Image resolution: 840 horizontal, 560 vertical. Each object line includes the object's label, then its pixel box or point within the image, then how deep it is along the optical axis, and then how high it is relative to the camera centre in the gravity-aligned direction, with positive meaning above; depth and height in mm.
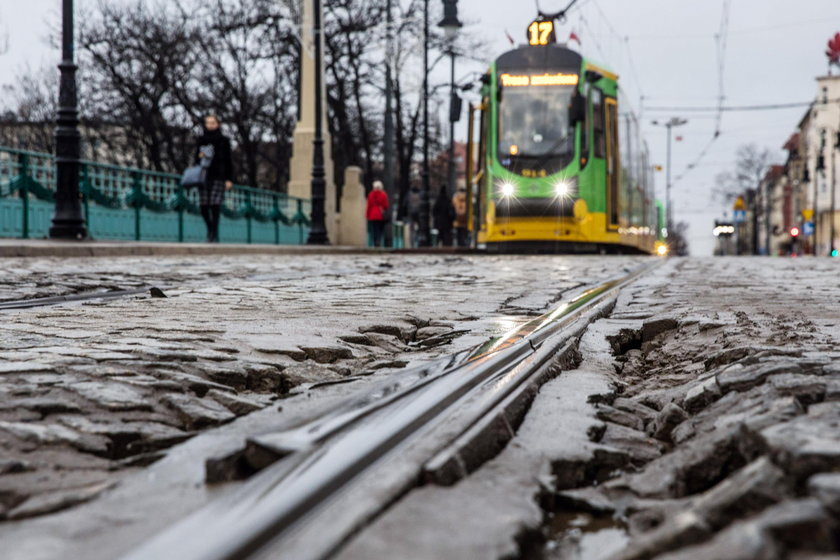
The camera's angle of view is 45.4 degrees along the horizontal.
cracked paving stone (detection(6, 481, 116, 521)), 1595 -424
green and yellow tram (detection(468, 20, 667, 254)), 17641 +1735
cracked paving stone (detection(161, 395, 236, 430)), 2305 -395
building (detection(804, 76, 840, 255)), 73375 +8137
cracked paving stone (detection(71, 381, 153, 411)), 2361 -366
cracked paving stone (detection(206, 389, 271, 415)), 2445 -392
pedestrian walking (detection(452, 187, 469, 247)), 30673 +1171
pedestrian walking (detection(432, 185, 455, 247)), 29406 +897
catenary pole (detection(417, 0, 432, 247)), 31844 +1616
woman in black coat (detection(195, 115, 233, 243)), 15727 +1287
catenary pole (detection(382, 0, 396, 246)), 28109 +3437
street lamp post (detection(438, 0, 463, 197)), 24984 +5629
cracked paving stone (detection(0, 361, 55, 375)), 2719 -339
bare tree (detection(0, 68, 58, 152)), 40156 +5331
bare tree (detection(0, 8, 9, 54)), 25219 +5141
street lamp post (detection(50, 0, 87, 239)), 14156 +1325
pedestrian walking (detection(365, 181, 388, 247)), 24000 +873
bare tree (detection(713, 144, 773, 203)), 74562 +6188
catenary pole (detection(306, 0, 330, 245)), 23344 +1188
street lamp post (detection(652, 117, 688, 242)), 47875 +6152
